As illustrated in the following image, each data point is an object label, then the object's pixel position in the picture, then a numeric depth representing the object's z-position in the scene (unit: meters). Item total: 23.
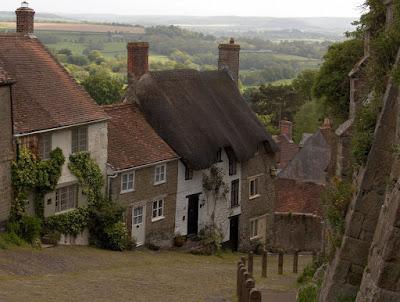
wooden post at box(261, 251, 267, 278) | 23.25
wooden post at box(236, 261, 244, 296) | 18.46
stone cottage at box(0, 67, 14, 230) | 23.81
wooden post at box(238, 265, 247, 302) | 17.35
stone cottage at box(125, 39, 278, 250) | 31.75
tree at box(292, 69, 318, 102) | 84.89
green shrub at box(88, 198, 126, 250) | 27.58
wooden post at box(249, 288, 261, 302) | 14.55
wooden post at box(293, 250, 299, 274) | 25.33
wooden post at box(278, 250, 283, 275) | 24.33
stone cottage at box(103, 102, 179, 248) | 28.70
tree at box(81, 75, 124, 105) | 80.56
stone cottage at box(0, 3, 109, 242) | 25.53
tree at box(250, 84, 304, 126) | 87.88
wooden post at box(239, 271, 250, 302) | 16.32
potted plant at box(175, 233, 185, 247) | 31.41
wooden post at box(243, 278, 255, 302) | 15.72
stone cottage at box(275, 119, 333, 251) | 37.50
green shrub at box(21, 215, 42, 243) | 24.88
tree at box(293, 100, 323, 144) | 76.38
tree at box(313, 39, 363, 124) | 27.56
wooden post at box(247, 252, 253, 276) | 23.16
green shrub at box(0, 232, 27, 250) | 23.14
